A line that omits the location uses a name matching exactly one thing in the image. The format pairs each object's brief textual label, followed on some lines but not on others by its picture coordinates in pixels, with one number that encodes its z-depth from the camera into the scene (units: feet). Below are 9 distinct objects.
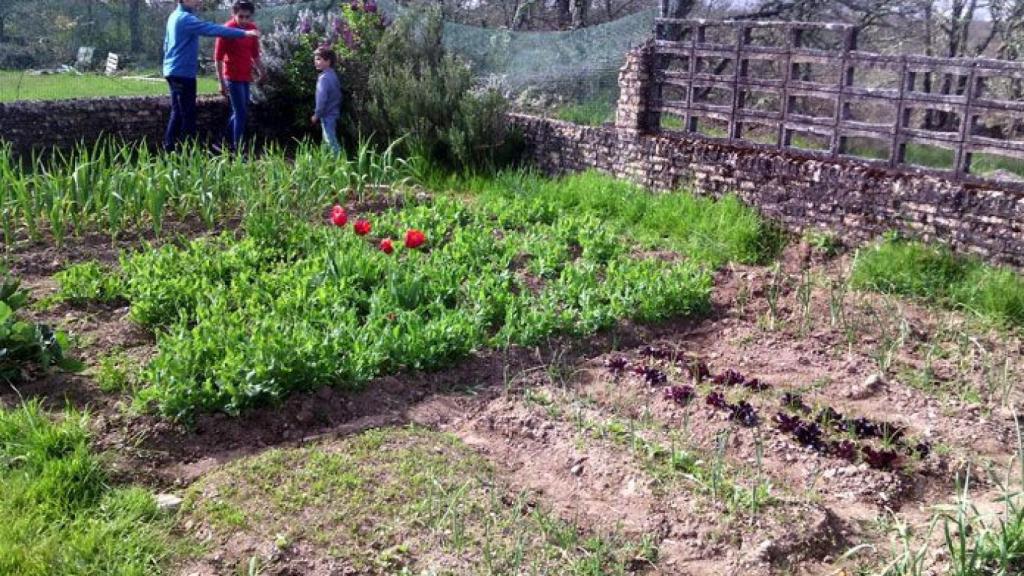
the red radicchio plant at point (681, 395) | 14.23
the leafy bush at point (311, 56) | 34.86
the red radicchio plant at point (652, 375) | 14.83
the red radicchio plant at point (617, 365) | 15.28
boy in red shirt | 30.22
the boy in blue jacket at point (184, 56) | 28.04
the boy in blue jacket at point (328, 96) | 31.12
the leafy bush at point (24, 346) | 13.78
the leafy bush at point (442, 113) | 30.25
